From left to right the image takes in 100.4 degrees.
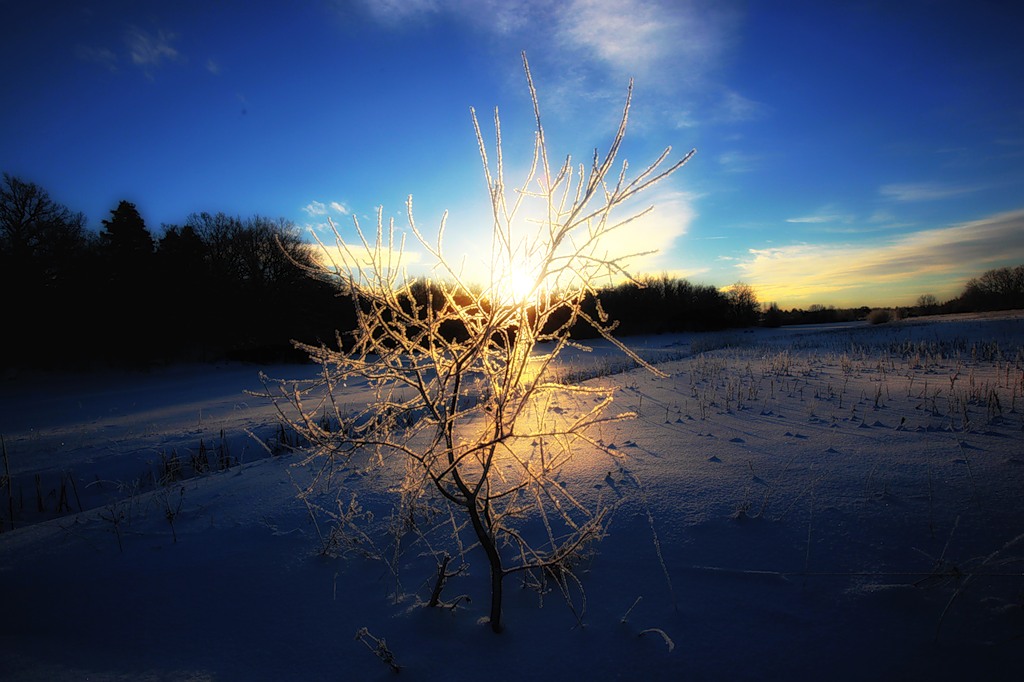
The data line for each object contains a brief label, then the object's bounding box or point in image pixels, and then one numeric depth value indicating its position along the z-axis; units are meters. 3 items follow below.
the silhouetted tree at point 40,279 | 17.39
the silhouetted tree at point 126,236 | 20.56
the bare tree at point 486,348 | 1.47
